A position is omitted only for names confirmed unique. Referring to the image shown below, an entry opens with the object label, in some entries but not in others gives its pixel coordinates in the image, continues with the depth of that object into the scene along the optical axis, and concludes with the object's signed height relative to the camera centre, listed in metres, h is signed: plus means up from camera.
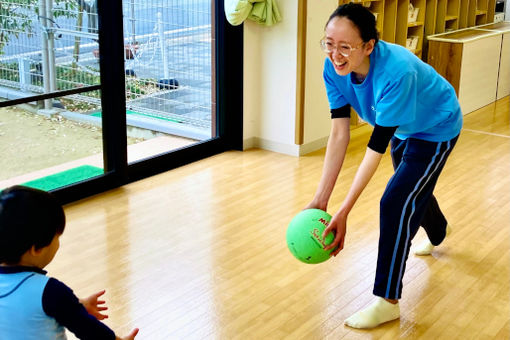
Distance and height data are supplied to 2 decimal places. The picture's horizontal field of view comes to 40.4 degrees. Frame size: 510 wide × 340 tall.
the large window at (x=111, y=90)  3.99 -0.57
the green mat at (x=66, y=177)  4.20 -1.08
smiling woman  2.46 -0.47
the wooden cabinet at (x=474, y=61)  6.52 -0.55
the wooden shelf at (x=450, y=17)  7.13 -0.13
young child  1.61 -0.65
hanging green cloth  4.90 -0.07
